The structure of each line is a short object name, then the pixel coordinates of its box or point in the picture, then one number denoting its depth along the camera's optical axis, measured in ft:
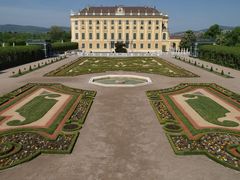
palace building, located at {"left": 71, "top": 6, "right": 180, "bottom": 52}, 372.58
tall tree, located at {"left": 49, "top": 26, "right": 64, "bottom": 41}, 531.09
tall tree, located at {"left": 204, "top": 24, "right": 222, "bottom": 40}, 444.14
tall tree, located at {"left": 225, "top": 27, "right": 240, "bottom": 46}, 349.22
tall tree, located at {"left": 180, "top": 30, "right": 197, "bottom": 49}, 370.73
